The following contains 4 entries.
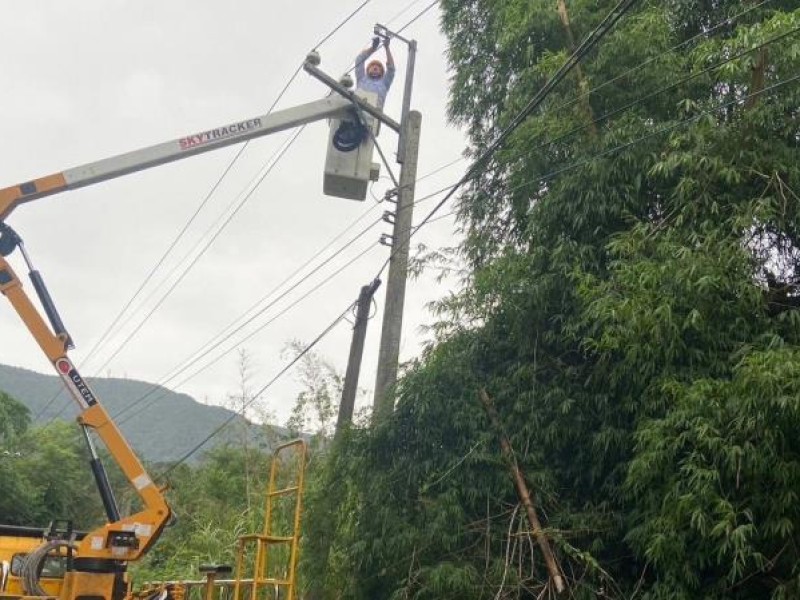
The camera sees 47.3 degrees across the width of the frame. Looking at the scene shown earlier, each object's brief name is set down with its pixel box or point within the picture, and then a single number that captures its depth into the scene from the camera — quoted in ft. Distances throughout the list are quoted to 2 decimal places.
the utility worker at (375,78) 36.94
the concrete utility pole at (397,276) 35.76
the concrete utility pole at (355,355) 38.50
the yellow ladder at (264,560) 23.93
